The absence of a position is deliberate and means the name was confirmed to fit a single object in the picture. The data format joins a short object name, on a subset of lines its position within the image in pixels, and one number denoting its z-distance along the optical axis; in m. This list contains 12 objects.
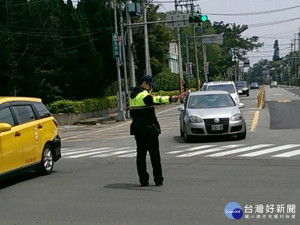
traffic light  29.62
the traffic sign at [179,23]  38.94
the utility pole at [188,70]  62.68
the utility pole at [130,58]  36.16
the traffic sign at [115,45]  32.84
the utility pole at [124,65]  33.34
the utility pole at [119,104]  33.12
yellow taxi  9.93
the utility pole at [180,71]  54.03
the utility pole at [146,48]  38.28
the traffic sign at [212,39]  64.37
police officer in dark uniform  9.23
